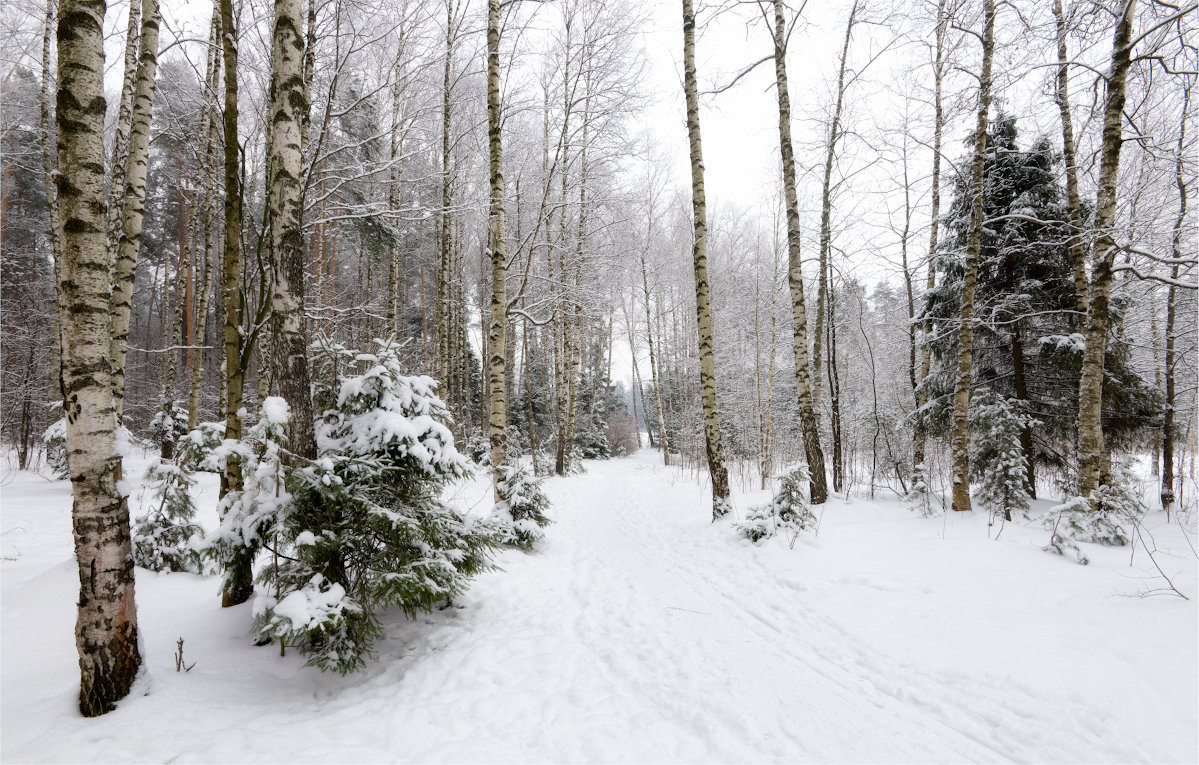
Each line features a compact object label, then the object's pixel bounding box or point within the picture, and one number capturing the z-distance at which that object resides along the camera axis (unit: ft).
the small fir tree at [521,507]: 18.98
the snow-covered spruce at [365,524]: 9.11
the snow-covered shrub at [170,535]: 13.80
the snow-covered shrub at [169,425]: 35.06
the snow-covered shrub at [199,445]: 9.96
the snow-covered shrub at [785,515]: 18.17
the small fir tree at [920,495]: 21.29
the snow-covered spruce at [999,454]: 20.77
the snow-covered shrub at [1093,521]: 14.38
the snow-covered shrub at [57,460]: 27.89
